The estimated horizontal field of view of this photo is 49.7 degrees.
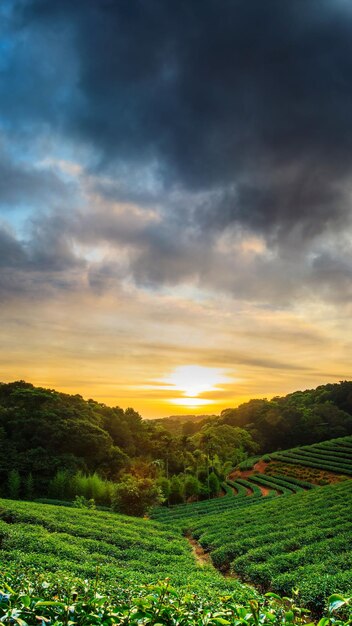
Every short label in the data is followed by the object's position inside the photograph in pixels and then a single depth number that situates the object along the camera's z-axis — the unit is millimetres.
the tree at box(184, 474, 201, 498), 45844
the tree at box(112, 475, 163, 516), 31094
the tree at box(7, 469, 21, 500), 35344
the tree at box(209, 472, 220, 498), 48156
